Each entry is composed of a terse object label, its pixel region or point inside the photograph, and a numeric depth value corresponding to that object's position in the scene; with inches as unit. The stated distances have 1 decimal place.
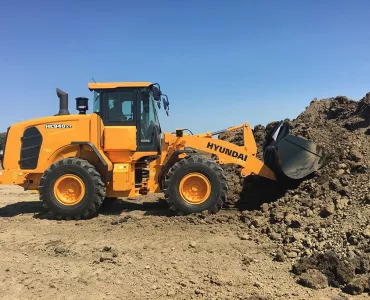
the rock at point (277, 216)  256.9
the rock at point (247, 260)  196.4
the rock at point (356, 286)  164.7
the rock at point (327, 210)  248.7
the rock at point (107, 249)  218.2
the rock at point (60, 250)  218.8
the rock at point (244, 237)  236.4
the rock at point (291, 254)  205.5
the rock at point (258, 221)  255.2
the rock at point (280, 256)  200.5
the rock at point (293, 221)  244.8
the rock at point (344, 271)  173.3
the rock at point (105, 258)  203.3
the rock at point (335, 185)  271.3
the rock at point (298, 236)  224.2
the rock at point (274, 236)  231.9
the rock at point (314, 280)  170.2
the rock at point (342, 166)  296.0
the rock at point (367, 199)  246.8
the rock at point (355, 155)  301.5
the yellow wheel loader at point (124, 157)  297.7
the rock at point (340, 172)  289.9
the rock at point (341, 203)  251.0
